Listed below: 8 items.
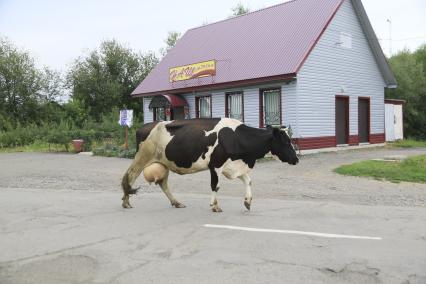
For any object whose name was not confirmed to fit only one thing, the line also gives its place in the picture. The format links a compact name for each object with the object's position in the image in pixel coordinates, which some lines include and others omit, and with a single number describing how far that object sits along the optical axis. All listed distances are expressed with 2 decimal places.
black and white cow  8.57
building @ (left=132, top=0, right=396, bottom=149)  21.78
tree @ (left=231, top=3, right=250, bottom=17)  56.28
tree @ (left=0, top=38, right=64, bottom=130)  41.31
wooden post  23.78
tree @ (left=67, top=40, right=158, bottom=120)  43.31
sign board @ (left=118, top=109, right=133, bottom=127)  23.55
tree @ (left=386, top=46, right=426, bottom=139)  31.91
